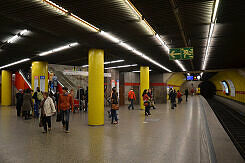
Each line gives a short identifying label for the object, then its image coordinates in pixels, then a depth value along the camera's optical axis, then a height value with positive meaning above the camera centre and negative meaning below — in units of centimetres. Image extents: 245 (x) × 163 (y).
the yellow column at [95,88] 994 -6
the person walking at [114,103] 989 -82
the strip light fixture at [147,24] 561 +224
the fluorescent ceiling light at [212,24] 556 +223
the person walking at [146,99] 1292 -83
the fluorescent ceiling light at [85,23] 641 +225
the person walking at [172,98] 1798 -109
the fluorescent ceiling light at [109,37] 822 +219
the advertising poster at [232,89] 2852 -56
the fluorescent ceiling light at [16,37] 809 +225
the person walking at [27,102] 1162 -84
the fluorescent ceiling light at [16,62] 1514 +213
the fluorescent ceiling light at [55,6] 541 +230
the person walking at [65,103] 783 -64
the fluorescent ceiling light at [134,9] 547 +227
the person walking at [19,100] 1284 -79
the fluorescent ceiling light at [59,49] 1052 +222
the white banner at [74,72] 1133 +86
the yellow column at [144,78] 1862 +78
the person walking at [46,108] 776 -81
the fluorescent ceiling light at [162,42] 899 +221
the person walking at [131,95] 1691 -73
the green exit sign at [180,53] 1046 +173
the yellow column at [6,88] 2331 -1
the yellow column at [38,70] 1508 +133
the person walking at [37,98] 1178 -62
